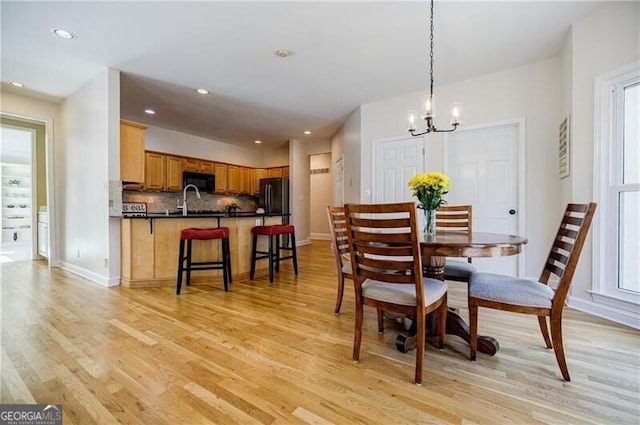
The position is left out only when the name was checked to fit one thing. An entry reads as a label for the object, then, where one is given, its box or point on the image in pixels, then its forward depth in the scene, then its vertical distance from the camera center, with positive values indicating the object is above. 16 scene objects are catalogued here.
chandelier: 2.33 +0.84
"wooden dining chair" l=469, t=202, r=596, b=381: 1.48 -0.48
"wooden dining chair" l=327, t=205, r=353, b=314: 2.28 -0.29
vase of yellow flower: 2.01 +0.13
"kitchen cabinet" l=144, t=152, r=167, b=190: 5.43 +0.77
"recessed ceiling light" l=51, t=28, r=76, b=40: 2.58 +1.69
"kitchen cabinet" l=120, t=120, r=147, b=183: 3.72 +0.80
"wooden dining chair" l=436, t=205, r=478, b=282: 2.56 -0.11
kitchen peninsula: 3.34 -0.49
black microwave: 5.87 +0.64
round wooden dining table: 1.56 -0.25
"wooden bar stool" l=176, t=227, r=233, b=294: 3.13 -0.54
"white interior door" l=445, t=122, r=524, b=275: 3.49 +0.42
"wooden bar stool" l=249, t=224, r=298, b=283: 3.54 -0.45
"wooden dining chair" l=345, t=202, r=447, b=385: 1.43 -0.38
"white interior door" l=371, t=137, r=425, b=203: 4.17 +0.67
